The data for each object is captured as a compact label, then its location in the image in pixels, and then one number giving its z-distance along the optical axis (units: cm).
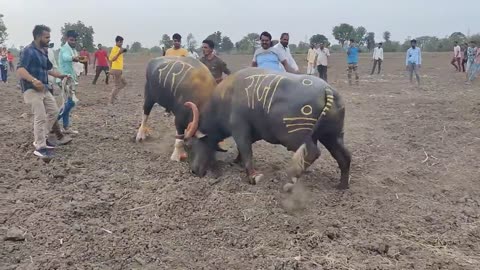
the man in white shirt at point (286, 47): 828
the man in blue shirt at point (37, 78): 671
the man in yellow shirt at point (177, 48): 993
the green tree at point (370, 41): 5988
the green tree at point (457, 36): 5418
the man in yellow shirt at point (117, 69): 1197
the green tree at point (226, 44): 6269
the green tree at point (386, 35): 7301
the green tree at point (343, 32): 6519
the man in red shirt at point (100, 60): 1756
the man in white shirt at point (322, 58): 1612
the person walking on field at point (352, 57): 1677
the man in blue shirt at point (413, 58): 1599
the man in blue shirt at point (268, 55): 794
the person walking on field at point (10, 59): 2302
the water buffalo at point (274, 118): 567
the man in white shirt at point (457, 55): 2275
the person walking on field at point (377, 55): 2222
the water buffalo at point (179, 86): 709
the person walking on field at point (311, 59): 1644
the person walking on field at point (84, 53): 2167
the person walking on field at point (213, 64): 825
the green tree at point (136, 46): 7131
